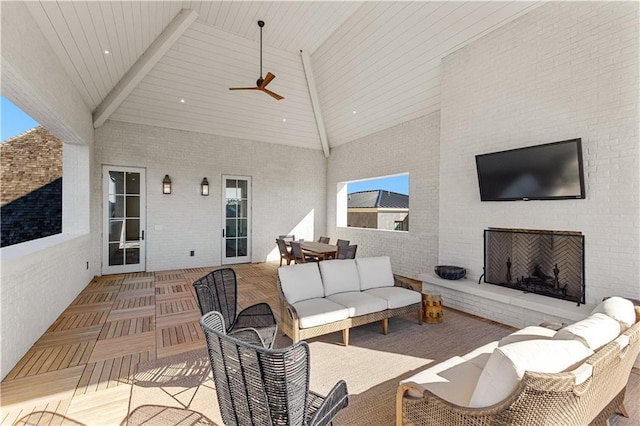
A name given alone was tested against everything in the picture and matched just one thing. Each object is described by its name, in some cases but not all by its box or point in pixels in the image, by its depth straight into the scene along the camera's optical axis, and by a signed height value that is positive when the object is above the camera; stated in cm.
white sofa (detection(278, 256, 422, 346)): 322 -105
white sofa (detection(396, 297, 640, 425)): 135 -87
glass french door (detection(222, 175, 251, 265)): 818 -11
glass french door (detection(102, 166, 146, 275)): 679 -12
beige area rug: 225 -152
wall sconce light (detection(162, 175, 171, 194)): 727 +76
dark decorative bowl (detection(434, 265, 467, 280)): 471 -93
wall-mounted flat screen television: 356 +58
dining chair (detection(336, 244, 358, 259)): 594 -75
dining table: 605 -74
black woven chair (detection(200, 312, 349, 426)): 132 -81
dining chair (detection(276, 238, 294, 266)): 687 -87
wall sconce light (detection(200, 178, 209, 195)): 777 +78
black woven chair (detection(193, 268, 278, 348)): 268 -90
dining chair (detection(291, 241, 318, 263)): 623 -86
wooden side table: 407 -131
